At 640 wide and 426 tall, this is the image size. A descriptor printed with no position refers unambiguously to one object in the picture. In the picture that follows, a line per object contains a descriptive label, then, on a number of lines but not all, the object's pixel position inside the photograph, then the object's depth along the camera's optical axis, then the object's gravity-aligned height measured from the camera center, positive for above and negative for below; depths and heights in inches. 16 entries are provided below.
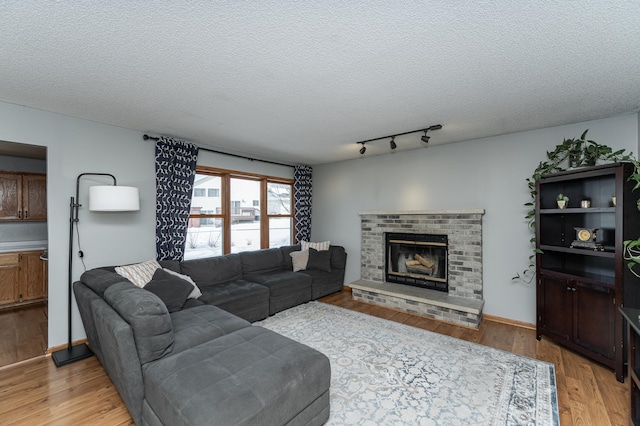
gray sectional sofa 59.9 -38.5
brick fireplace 150.2 -40.1
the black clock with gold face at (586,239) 111.8 -11.1
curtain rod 144.1 +38.5
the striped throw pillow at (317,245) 210.2 -24.6
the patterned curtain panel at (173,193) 149.5 +11.2
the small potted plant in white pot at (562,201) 119.8 +4.5
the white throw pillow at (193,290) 129.3 -35.7
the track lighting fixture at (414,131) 134.6 +40.7
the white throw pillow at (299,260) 195.2 -33.0
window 173.8 -0.2
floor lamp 113.6 +3.4
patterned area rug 79.7 -57.4
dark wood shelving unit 98.5 -23.4
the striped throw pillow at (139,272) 118.0 -25.5
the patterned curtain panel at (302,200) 229.3 +10.5
